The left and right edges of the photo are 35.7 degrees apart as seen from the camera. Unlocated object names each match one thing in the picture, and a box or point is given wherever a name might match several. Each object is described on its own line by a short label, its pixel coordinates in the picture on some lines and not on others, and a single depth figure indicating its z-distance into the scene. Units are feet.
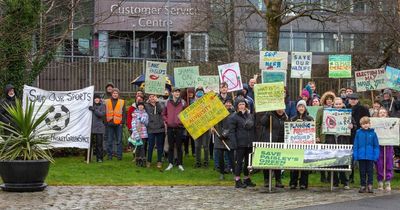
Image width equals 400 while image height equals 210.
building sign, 152.15
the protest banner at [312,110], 49.47
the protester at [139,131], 52.01
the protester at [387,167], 44.21
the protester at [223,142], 45.01
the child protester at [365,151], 42.14
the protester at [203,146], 51.78
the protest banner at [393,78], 56.34
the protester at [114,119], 55.88
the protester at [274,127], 43.42
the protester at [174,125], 50.60
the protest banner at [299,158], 41.34
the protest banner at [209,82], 57.67
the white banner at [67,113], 55.16
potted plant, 39.32
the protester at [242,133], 43.47
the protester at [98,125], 54.90
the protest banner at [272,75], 56.36
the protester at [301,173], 43.14
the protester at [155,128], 51.31
